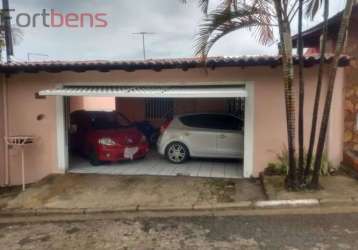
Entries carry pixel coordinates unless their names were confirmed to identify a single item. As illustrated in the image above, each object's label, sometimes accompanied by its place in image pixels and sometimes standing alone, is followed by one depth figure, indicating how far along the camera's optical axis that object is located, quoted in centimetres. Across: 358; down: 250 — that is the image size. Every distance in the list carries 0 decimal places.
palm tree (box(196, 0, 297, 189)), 688
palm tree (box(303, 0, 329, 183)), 693
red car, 1052
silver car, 1051
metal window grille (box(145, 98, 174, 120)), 1629
